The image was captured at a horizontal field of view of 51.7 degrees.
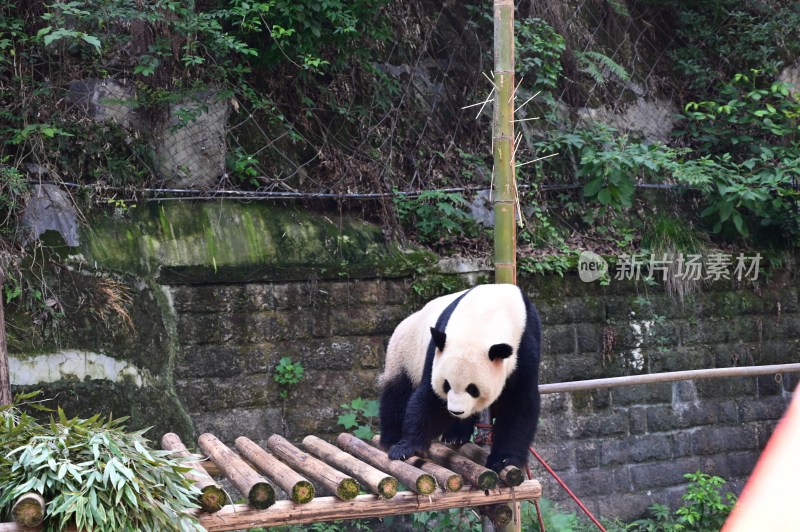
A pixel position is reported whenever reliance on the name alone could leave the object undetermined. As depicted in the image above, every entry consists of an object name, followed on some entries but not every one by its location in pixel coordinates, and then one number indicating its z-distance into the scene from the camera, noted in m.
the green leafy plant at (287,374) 5.57
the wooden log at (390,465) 3.56
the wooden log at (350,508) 3.41
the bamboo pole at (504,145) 4.45
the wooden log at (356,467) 3.53
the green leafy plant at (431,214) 6.30
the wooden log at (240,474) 3.40
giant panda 3.63
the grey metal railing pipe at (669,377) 4.64
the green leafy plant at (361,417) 5.61
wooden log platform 3.45
